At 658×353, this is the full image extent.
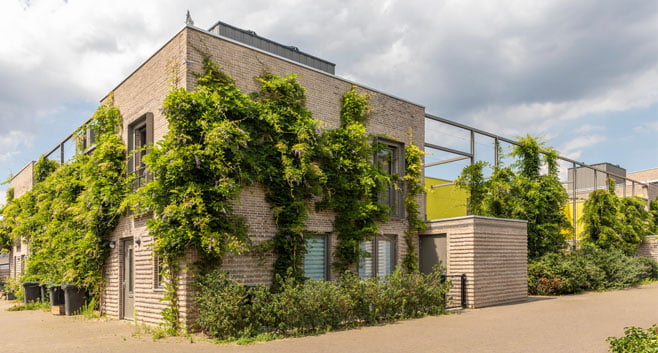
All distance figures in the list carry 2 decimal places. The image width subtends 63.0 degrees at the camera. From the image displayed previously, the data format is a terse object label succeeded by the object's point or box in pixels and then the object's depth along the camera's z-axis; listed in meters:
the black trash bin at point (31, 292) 17.44
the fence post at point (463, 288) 14.08
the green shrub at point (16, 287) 18.59
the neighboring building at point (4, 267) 26.81
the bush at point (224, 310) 9.45
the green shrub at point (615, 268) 19.76
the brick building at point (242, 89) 11.31
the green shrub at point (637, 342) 6.64
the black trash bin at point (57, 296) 14.54
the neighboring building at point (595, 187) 25.67
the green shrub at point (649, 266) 22.83
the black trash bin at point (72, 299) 14.09
